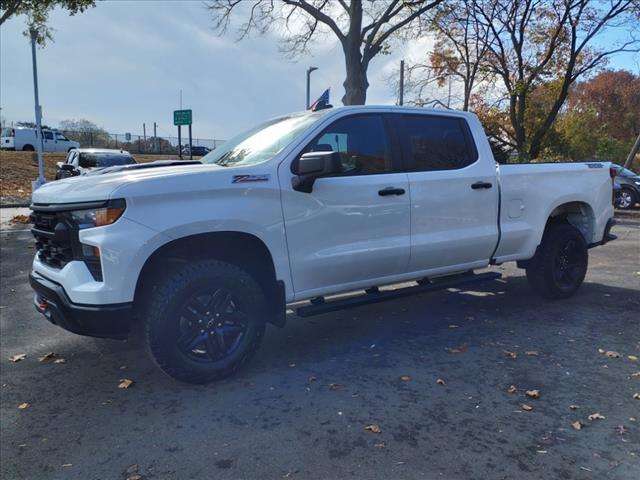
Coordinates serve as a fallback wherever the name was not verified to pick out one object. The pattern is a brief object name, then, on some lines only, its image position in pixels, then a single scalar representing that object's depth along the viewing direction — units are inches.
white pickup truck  134.6
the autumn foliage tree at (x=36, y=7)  550.5
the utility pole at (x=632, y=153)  757.8
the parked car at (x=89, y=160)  604.1
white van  1397.6
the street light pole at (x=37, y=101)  745.6
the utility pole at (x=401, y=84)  980.6
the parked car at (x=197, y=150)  1745.8
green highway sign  691.4
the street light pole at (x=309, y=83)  882.3
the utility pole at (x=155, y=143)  1971.0
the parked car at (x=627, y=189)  676.7
